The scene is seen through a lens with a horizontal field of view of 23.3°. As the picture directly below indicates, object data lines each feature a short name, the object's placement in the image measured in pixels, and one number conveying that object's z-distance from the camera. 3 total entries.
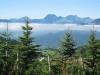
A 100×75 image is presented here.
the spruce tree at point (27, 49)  21.49
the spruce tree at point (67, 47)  29.65
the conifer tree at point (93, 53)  24.99
